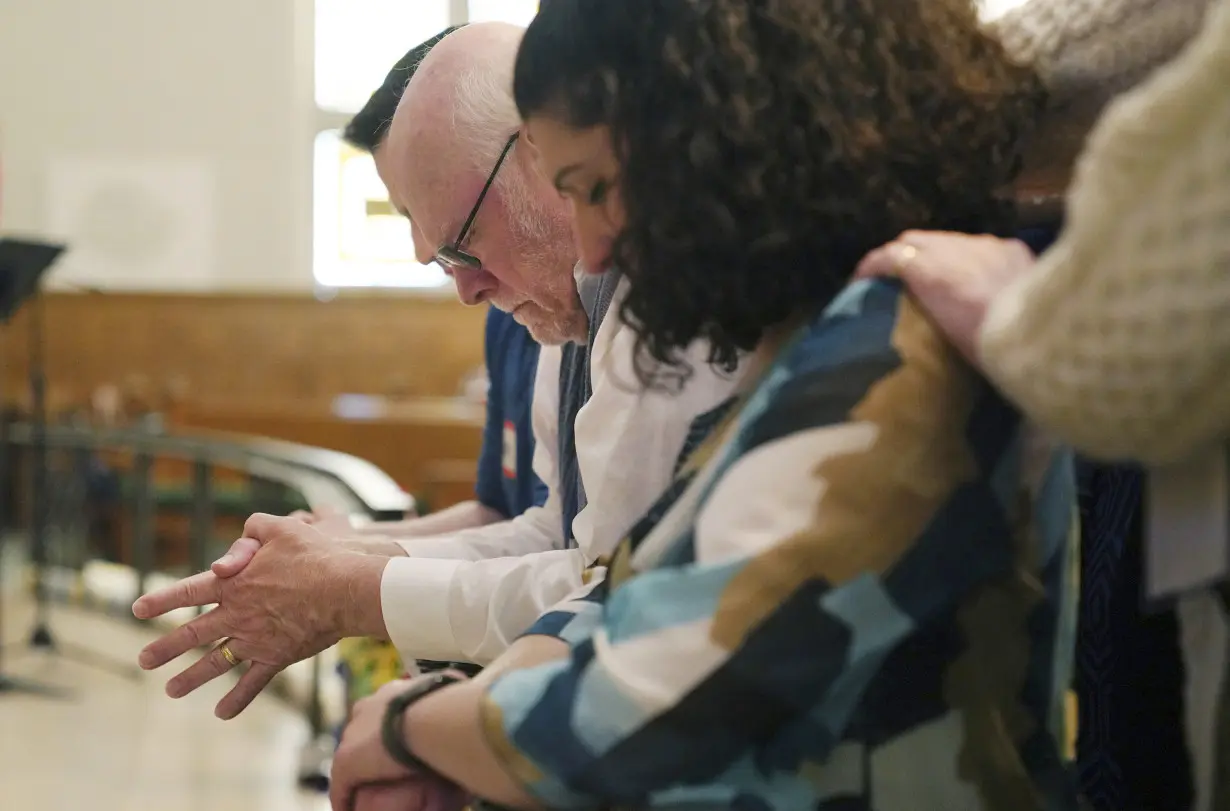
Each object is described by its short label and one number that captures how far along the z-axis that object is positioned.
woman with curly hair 1.64
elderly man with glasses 1.80
